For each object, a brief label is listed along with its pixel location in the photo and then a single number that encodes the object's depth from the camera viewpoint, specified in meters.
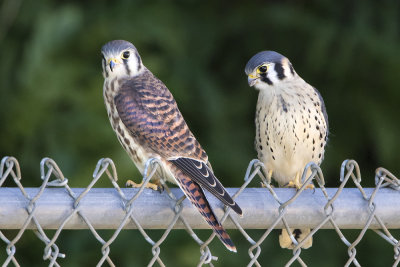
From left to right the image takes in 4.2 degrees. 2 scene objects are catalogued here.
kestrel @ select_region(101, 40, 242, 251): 5.32
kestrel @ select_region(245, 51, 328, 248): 5.68
